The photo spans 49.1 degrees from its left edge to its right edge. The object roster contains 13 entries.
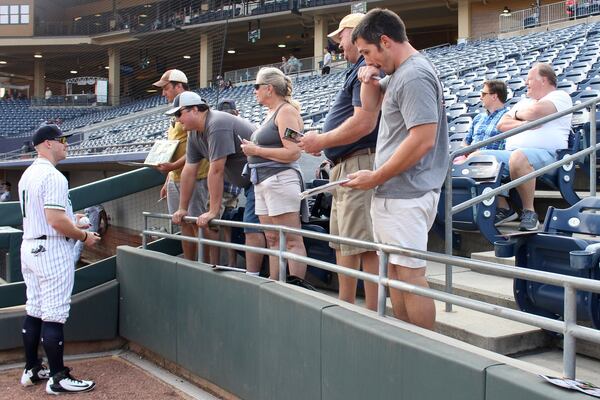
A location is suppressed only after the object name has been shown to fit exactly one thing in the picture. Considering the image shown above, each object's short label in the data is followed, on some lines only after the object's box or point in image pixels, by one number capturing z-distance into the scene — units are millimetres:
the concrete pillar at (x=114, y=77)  36750
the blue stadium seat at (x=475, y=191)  3895
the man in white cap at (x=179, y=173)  4883
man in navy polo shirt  2930
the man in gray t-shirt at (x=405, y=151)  2453
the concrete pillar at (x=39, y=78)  41812
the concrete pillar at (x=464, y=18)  27484
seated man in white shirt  4090
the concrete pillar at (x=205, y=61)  31109
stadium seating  9007
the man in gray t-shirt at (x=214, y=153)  4238
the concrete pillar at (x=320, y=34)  31078
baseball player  4254
